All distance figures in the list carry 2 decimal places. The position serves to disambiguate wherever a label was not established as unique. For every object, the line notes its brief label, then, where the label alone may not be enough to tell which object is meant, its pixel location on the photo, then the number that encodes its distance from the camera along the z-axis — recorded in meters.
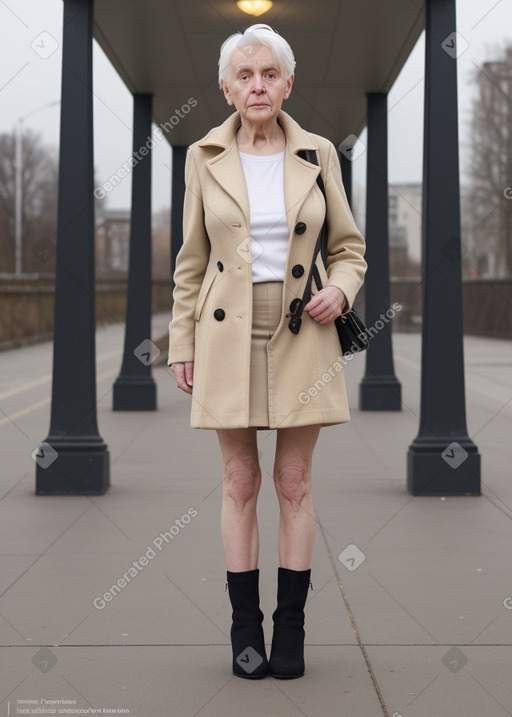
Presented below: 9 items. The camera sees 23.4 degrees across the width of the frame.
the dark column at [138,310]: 13.62
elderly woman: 3.97
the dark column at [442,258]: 8.02
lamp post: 44.50
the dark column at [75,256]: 7.99
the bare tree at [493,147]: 49.81
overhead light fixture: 9.04
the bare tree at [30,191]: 66.12
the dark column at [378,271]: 13.16
